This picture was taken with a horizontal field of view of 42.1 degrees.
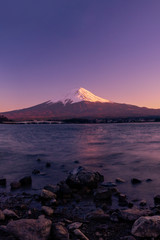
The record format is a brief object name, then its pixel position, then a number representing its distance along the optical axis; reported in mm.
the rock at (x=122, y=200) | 7378
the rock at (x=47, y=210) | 6453
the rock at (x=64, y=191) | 8117
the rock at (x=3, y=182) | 10200
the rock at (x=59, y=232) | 4907
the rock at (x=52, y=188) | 8352
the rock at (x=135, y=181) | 10212
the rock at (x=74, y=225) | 5438
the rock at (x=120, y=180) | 10395
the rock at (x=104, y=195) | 7820
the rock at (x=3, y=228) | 5105
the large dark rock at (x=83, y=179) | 9234
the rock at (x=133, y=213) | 5898
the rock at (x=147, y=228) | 4965
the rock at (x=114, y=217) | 5945
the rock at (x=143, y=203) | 7295
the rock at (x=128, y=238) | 4859
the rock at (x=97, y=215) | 6092
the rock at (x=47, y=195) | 7758
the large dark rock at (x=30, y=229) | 4734
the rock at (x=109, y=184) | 9725
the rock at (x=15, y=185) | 9535
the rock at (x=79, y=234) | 4915
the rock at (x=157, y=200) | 7477
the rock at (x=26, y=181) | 10047
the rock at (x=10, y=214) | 6172
